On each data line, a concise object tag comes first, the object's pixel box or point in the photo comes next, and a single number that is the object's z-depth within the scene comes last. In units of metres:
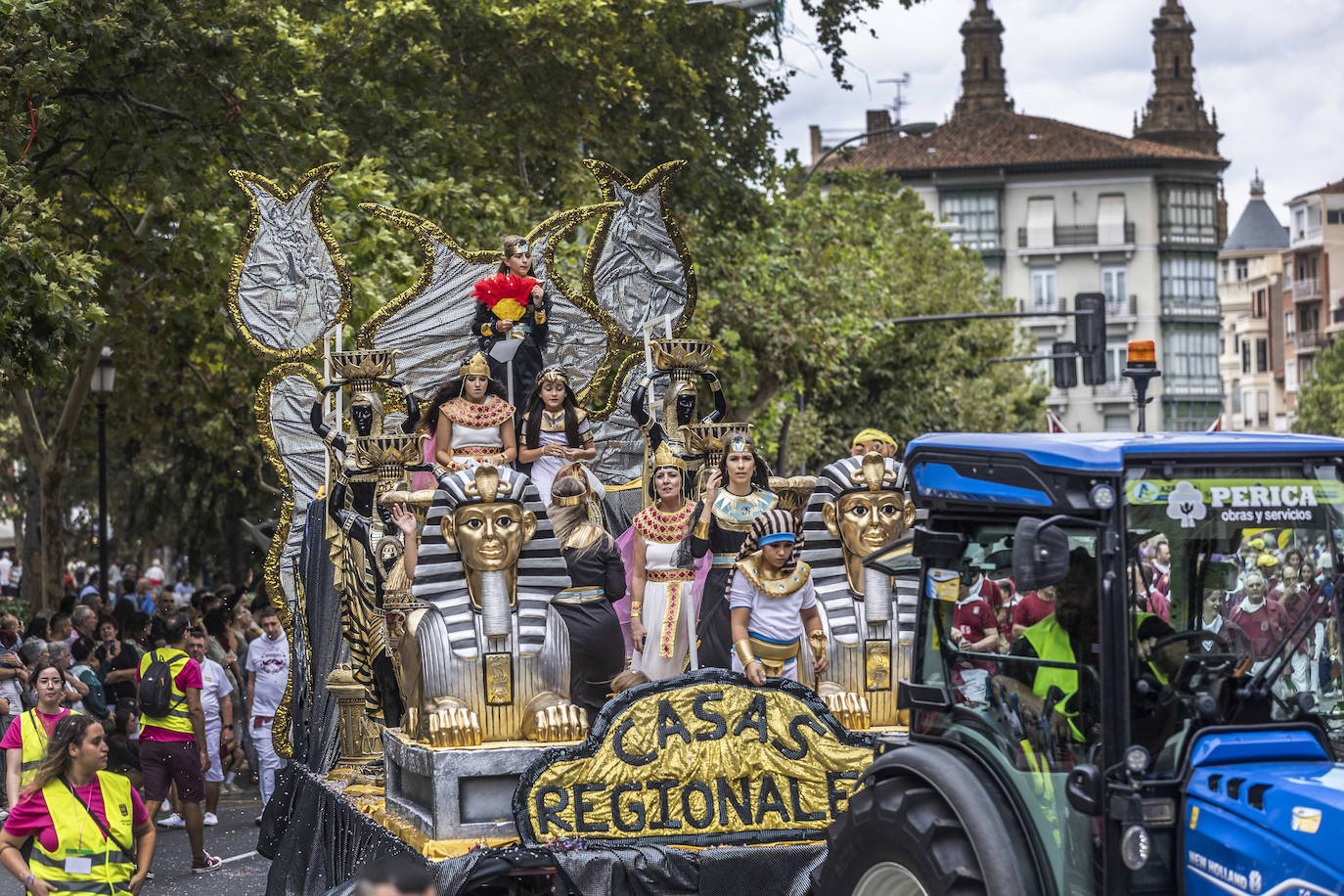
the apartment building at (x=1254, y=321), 96.81
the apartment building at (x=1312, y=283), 87.69
